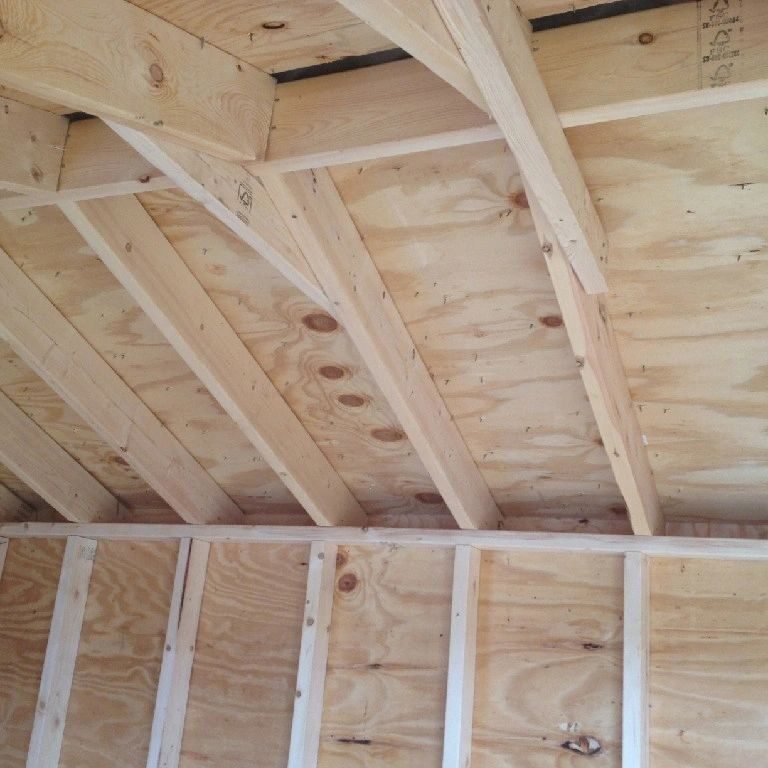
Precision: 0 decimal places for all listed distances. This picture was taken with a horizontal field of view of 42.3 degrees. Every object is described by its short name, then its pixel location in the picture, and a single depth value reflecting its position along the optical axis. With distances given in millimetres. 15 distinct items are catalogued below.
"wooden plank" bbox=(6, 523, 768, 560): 2439
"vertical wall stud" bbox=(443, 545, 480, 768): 2553
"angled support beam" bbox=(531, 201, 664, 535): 1879
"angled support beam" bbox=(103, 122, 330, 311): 1811
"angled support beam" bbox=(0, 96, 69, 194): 2078
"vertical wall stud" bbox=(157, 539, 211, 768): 2947
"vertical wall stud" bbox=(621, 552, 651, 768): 2357
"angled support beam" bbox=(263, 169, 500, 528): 1995
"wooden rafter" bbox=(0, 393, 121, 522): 3109
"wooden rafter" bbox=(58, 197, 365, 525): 2279
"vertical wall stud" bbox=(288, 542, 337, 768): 2746
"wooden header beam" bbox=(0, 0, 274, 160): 1563
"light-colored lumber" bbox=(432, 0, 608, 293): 1375
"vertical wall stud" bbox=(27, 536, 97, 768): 3146
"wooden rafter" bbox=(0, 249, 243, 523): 2619
